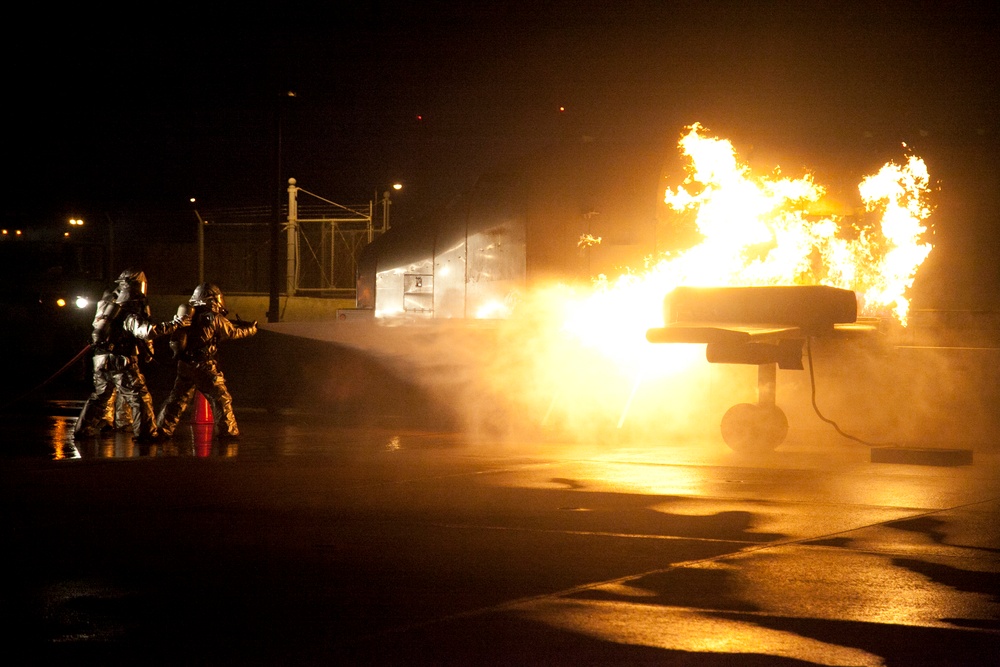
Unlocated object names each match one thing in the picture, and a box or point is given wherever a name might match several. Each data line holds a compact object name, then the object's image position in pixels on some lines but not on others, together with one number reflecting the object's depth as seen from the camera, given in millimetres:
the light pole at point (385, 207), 40250
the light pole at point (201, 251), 40247
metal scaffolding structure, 39812
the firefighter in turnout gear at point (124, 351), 12969
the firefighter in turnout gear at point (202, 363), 13344
